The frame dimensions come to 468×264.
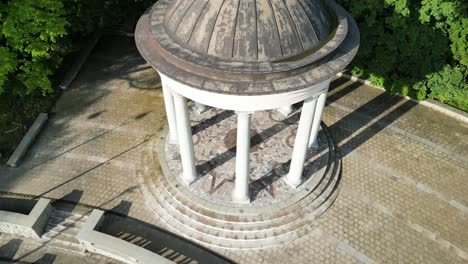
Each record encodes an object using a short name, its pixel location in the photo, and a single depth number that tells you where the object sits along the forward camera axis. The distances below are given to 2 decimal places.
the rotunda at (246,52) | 14.23
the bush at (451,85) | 25.02
